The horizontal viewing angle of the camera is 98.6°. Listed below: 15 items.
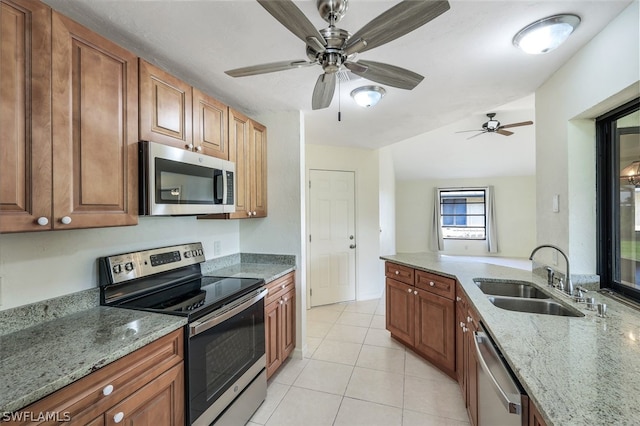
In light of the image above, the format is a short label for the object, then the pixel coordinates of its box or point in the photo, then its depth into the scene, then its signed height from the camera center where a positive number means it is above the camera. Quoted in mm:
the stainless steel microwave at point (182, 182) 1460 +198
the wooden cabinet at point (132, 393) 886 -664
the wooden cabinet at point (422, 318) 2217 -962
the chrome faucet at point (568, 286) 1654 -458
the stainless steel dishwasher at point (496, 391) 947 -686
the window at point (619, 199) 1572 +70
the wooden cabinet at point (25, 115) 966 +369
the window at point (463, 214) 7574 -55
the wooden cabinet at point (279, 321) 2186 -922
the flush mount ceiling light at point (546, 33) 1365 +917
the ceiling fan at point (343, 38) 971 +723
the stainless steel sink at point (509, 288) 1924 -559
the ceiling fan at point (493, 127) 4214 +1329
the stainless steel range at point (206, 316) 1420 -591
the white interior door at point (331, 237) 3986 -356
